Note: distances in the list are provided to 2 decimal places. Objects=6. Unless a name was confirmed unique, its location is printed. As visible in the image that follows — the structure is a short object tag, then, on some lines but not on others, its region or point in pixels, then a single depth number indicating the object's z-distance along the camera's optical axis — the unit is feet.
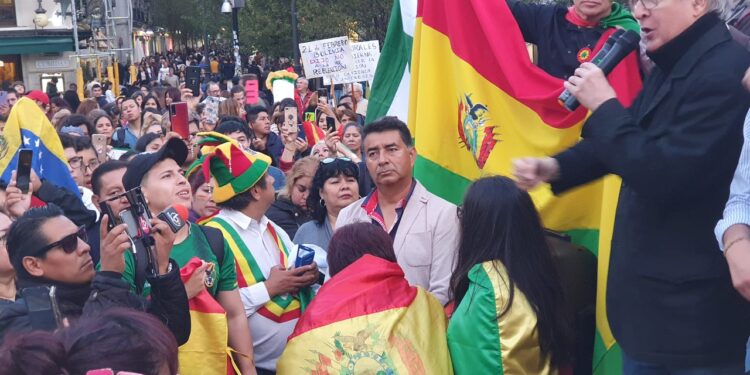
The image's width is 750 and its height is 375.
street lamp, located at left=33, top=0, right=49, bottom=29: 111.24
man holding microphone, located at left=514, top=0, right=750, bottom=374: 9.61
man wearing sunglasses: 11.55
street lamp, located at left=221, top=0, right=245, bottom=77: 81.25
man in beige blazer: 14.71
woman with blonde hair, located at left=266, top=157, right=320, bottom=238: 21.20
